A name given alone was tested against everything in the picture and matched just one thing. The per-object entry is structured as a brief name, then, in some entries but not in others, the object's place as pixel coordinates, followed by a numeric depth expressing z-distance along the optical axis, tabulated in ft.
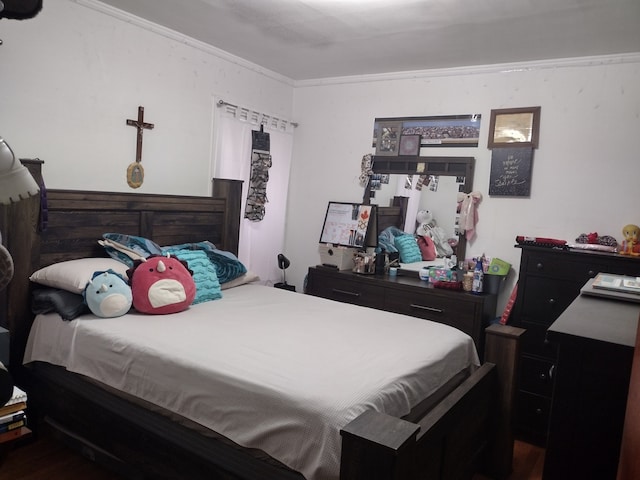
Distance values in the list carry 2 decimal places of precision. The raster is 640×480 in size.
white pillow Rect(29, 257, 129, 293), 7.73
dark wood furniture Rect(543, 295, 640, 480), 3.70
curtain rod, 11.77
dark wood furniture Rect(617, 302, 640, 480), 1.34
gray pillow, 7.55
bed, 5.00
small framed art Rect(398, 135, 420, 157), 12.32
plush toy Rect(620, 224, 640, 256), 9.32
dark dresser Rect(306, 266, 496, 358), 10.34
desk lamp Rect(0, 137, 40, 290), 3.72
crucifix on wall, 10.11
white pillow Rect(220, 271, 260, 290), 10.21
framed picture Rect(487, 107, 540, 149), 10.77
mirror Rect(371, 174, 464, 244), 11.82
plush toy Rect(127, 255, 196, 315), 7.96
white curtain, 12.07
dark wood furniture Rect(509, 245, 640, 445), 9.32
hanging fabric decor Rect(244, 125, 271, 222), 12.91
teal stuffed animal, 7.52
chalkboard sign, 10.85
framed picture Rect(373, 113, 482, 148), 11.57
